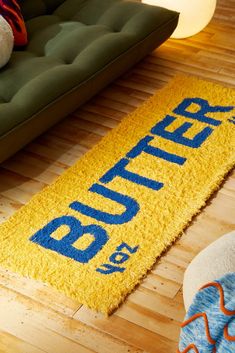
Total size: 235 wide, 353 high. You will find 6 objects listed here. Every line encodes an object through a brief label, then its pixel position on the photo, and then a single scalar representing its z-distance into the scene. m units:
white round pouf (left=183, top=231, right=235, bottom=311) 1.26
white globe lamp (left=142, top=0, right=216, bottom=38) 2.84
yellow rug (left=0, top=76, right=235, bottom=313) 1.74
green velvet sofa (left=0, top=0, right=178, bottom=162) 2.06
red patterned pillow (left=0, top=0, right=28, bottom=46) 2.37
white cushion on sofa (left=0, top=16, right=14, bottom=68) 2.22
